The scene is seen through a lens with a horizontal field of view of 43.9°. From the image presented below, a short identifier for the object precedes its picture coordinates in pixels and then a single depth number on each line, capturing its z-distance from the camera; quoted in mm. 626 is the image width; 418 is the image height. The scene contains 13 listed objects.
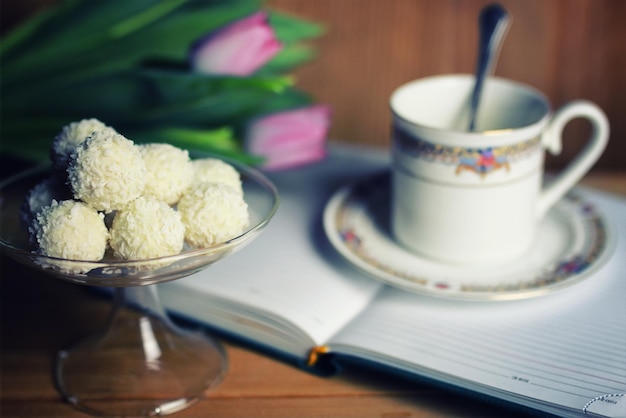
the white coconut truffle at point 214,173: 487
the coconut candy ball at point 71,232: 423
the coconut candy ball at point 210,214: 446
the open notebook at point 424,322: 468
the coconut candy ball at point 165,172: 453
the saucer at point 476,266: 552
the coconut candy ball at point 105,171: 421
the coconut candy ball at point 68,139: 470
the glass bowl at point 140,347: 456
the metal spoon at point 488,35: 612
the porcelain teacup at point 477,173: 551
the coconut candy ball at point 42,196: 460
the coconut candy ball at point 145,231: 426
